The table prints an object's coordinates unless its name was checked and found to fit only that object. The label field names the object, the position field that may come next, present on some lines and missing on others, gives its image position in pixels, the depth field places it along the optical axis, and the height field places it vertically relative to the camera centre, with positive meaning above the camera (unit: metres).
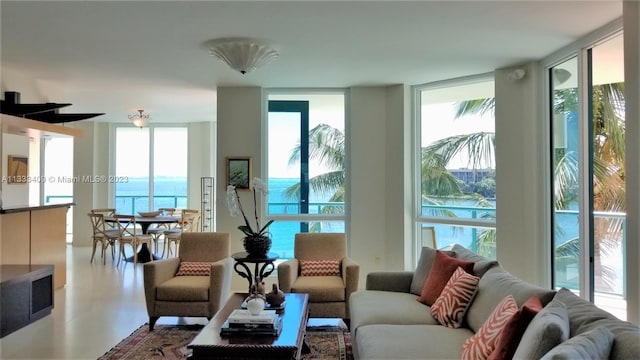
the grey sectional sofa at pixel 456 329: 1.54 -0.80
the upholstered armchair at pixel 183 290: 3.95 -0.98
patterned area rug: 3.35 -1.33
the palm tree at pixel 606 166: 3.42 +0.15
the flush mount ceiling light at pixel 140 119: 7.84 +1.22
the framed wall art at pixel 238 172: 5.60 +0.17
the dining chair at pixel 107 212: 7.84 -0.54
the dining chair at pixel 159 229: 8.00 -0.85
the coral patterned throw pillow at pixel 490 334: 1.95 -0.70
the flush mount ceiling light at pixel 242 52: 3.72 +1.19
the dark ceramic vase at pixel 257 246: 3.66 -0.52
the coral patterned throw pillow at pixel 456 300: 2.74 -0.76
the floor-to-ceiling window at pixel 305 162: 5.84 +0.31
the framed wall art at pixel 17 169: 5.01 +0.20
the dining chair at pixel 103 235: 7.39 -0.87
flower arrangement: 3.50 -0.13
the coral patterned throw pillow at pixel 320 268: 4.43 -0.87
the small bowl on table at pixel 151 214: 7.87 -0.54
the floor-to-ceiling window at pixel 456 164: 5.06 +0.26
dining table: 7.36 -0.64
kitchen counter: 4.66 -0.60
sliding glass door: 3.44 +0.09
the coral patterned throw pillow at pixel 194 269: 4.39 -0.87
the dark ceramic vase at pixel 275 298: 3.23 -0.86
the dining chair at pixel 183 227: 7.78 -0.80
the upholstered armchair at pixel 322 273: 3.95 -0.89
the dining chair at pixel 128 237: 7.23 -0.89
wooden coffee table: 2.45 -0.93
